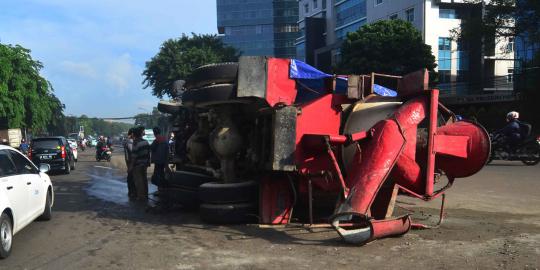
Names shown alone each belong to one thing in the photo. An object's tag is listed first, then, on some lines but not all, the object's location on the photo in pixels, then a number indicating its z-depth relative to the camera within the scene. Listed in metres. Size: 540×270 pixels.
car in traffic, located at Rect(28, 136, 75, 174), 19.77
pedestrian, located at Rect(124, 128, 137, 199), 11.56
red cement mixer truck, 6.24
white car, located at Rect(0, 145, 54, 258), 6.11
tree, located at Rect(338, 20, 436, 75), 38.63
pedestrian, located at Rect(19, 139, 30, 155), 24.36
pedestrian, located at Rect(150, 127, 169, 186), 10.69
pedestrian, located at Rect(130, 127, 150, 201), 10.80
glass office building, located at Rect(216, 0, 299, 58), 128.38
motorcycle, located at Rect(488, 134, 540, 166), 16.67
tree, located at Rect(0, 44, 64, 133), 39.09
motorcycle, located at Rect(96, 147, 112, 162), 29.72
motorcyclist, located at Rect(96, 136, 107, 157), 29.88
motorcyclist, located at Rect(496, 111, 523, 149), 16.38
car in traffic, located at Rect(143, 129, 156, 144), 43.61
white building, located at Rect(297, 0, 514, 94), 49.41
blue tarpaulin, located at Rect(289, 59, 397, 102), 7.29
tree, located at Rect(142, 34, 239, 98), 45.53
